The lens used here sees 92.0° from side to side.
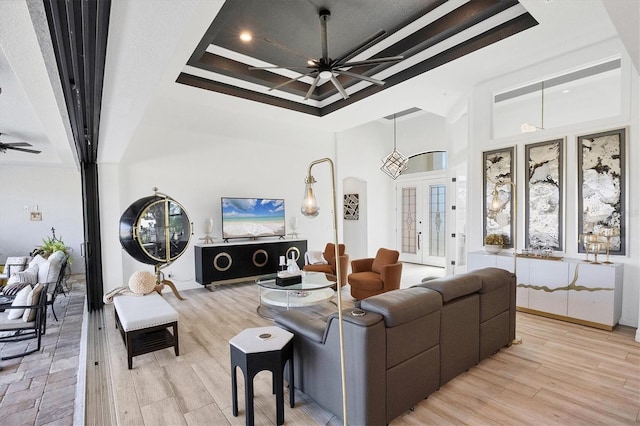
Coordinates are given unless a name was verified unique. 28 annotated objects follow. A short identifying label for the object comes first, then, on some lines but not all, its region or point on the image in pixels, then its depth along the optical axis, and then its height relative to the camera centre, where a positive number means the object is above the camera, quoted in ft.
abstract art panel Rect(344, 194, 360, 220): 28.35 +0.09
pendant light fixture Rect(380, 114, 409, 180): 18.95 +2.71
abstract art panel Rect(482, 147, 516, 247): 15.10 +0.75
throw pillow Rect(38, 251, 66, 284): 14.38 -2.67
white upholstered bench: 9.52 -3.53
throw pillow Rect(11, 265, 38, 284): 14.40 -2.90
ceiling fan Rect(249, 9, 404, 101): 10.69 +5.27
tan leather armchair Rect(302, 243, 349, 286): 18.19 -3.44
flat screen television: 20.27 -0.54
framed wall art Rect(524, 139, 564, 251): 13.67 +0.44
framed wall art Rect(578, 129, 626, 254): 12.13 +0.79
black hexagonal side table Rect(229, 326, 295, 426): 6.53 -3.26
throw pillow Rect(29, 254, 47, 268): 15.26 -2.36
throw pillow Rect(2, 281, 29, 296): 13.00 -3.19
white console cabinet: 11.72 -3.48
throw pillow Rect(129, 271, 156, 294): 12.37 -2.88
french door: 26.37 -1.25
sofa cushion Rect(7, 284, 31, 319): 11.17 -3.21
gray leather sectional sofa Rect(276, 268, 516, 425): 6.13 -3.16
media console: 18.60 -3.14
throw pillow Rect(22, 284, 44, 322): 11.02 -3.14
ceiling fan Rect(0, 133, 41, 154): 15.38 +3.48
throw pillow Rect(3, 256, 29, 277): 17.71 -2.90
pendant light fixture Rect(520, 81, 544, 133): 15.37 +3.99
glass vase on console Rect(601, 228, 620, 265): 12.16 -1.22
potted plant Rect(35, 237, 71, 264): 20.38 -2.34
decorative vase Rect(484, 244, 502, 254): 15.10 -2.12
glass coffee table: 13.38 -4.07
